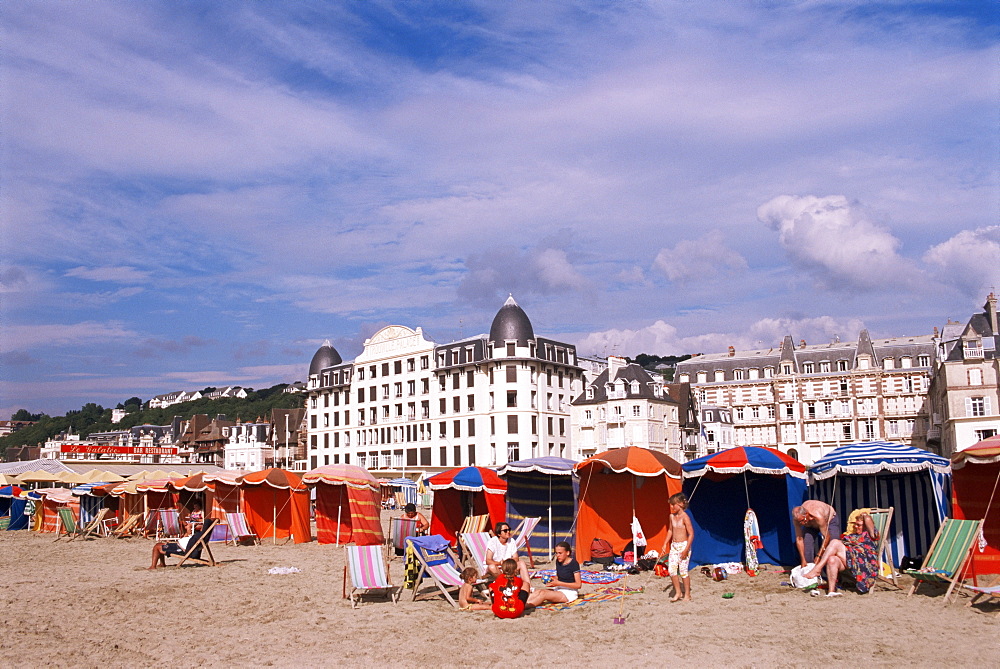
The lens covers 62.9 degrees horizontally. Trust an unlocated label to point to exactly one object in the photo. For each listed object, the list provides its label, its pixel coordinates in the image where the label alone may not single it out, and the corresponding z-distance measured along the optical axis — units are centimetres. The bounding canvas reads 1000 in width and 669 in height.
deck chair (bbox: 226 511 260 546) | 2233
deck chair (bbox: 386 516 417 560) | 1706
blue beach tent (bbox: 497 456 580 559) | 1694
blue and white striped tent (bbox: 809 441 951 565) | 1362
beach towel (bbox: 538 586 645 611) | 1123
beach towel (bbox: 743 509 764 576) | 1441
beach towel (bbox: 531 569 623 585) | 1368
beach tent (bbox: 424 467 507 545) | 1841
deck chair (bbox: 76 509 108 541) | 2638
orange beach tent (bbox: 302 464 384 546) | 2139
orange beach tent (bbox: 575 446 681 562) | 1623
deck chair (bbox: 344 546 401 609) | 1188
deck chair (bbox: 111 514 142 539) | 2564
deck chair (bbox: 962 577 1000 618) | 943
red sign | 7636
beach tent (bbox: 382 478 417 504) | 3681
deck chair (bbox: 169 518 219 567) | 1691
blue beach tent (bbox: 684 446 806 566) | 1493
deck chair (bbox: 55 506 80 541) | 2650
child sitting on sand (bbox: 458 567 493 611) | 1136
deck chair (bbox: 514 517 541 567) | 1277
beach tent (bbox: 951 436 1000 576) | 1207
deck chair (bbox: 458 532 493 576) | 1271
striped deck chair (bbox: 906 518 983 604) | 1104
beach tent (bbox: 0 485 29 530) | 3300
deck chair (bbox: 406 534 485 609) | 1195
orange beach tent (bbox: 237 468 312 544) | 2350
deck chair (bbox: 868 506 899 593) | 1188
